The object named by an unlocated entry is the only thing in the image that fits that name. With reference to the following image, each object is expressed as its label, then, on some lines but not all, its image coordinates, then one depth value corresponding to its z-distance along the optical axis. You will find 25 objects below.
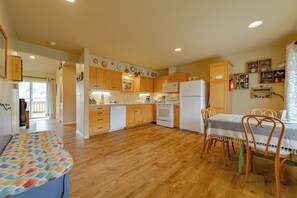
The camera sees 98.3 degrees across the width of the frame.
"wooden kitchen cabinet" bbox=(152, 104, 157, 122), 5.54
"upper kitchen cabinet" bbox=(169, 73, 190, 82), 4.88
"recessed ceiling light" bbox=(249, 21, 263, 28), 2.25
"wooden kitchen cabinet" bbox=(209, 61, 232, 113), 3.66
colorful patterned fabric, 0.76
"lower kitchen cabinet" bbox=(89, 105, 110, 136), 3.65
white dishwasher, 4.14
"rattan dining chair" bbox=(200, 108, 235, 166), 2.10
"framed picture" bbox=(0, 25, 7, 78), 1.55
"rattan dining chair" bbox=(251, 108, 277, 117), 2.46
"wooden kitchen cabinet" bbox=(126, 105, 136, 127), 4.59
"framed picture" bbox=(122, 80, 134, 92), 5.17
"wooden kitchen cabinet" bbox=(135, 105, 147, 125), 4.91
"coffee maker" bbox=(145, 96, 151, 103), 5.96
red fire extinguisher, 3.82
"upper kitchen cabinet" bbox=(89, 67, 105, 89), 3.94
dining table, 1.49
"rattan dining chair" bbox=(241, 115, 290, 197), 1.49
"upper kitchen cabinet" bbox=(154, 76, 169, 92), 5.51
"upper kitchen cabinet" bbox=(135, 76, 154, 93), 5.35
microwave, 5.01
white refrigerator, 3.94
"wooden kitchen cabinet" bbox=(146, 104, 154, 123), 5.32
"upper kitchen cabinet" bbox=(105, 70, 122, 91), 4.32
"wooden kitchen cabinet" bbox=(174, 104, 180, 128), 4.64
